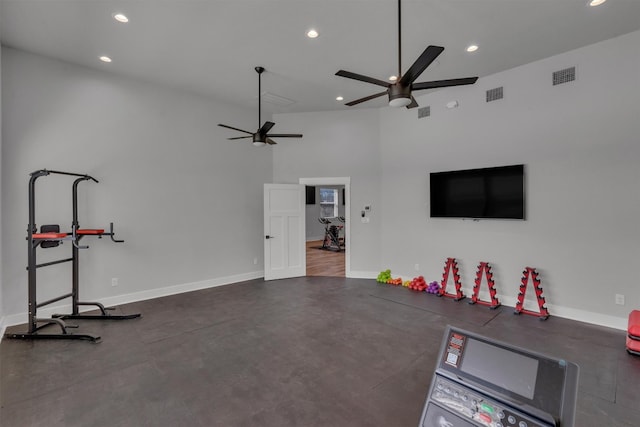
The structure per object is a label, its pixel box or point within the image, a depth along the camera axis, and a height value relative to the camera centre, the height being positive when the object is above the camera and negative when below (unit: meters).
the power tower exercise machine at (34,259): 3.44 -0.57
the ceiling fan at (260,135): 4.50 +1.19
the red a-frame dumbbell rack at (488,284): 4.64 -1.19
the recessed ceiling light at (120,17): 3.23 +2.16
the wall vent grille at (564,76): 4.02 +1.88
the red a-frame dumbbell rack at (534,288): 4.14 -1.18
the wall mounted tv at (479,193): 4.48 +0.29
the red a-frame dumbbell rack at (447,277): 5.07 -1.19
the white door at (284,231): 6.30 -0.46
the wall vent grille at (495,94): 4.68 +1.88
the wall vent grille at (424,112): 5.62 +1.91
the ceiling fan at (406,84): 2.54 +1.16
